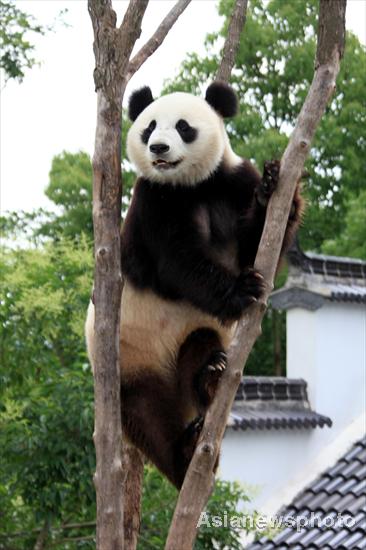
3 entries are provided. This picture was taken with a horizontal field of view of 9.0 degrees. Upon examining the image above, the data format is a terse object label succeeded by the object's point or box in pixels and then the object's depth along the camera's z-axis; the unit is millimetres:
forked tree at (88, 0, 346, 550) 5737
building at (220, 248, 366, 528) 13462
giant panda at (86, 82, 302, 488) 6800
